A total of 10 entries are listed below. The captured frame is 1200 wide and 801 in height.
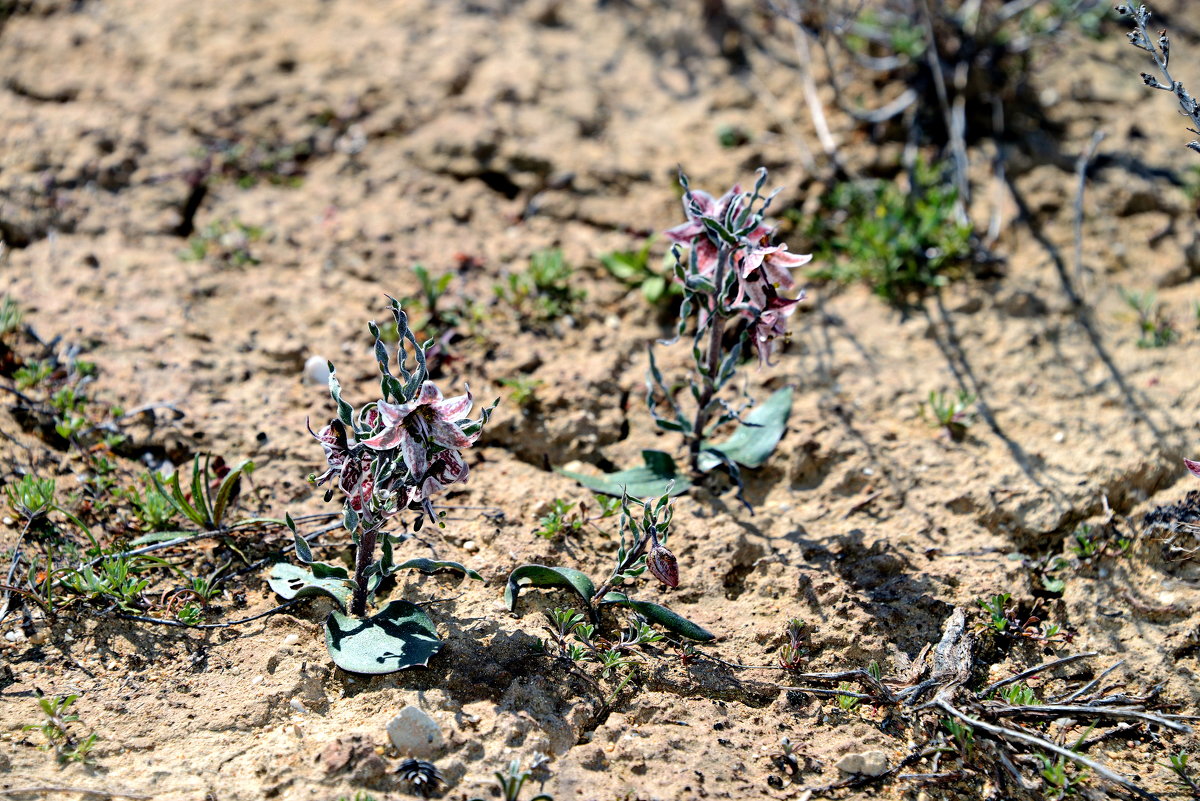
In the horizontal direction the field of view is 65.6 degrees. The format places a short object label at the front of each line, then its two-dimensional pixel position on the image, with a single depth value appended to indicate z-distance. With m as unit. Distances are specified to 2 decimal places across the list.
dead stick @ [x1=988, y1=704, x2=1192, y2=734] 2.44
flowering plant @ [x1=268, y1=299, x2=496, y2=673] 2.41
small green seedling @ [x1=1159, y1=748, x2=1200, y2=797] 2.51
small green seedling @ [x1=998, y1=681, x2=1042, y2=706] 2.62
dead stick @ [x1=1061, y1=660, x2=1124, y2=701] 2.63
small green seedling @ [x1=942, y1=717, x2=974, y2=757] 2.55
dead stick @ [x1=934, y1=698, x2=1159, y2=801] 2.33
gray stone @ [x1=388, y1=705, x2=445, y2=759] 2.44
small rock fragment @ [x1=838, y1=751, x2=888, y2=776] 2.52
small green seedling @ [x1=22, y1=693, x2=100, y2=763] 2.42
